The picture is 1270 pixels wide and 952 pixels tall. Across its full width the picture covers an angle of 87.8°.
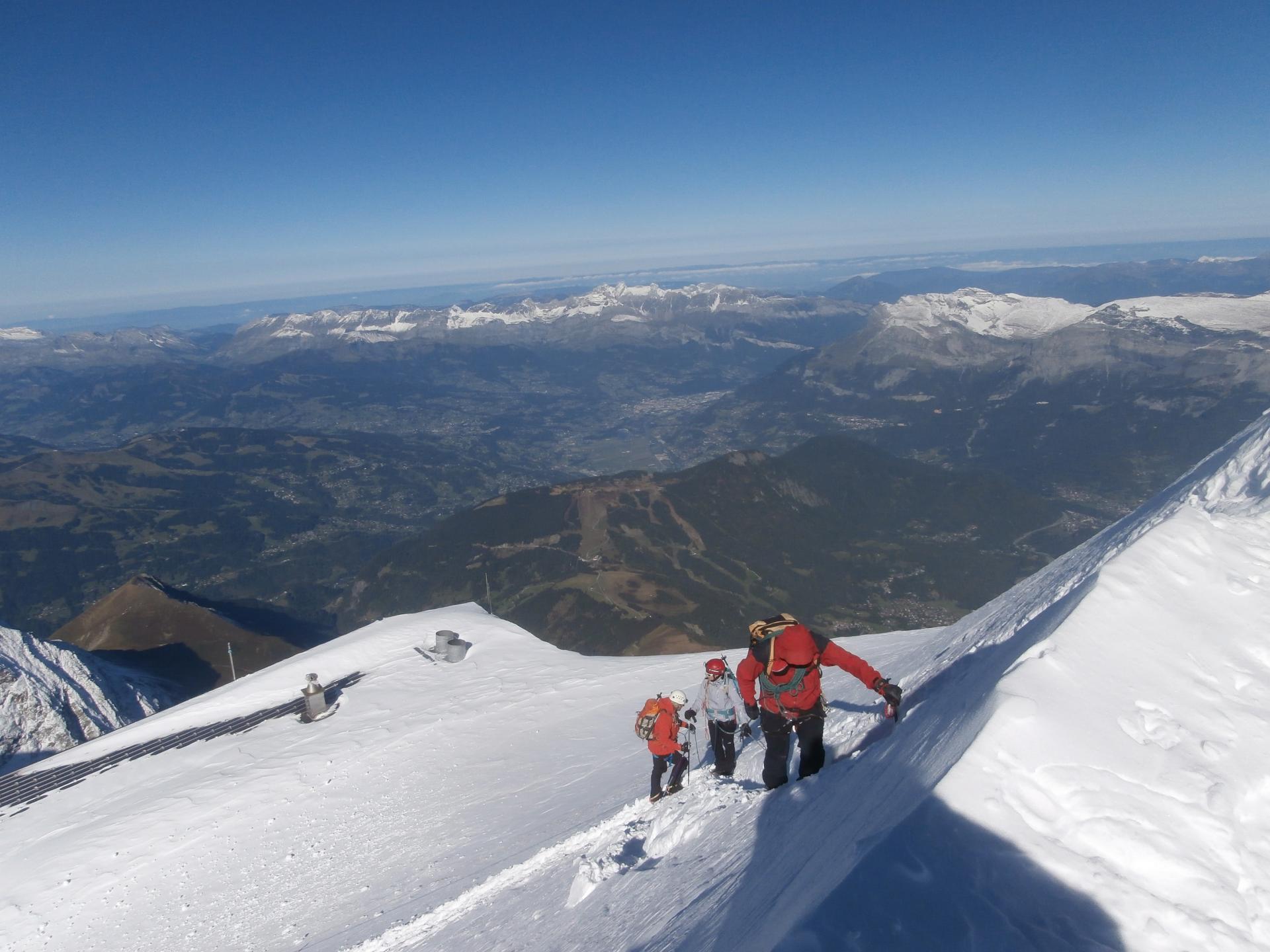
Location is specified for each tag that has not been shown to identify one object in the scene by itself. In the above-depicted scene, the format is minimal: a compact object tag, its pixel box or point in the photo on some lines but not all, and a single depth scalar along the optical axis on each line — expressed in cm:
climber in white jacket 1425
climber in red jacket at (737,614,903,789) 1068
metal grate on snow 2319
